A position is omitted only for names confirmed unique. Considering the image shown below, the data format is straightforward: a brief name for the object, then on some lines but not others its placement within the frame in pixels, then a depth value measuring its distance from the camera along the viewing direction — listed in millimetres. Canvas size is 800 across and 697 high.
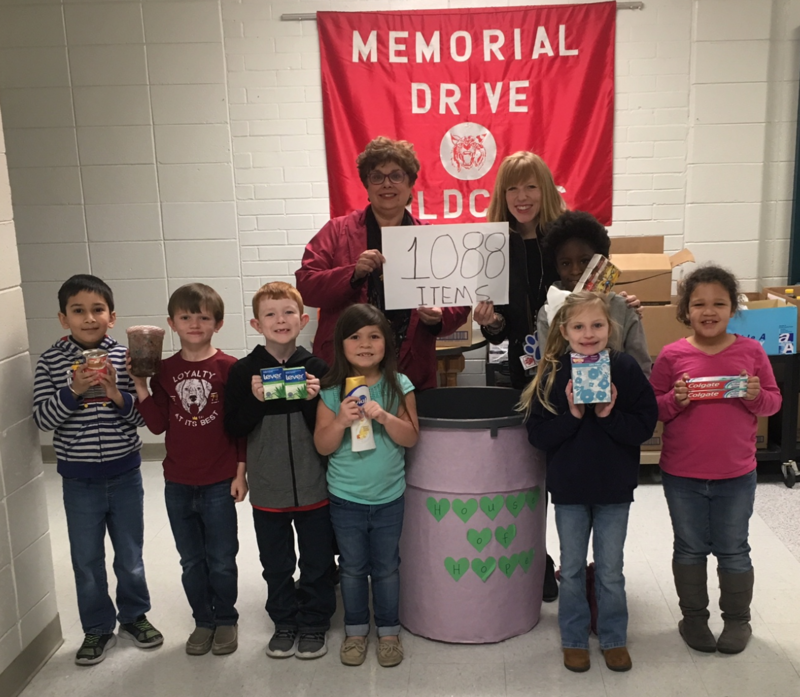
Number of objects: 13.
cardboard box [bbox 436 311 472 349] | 4004
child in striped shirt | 2236
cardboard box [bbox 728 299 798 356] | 3586
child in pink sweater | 2172
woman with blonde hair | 2381
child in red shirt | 2258
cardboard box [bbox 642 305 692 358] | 3662
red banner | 4094
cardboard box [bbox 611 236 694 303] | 3646
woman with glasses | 2365
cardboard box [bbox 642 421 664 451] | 3816
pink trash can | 2250
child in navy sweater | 2051
